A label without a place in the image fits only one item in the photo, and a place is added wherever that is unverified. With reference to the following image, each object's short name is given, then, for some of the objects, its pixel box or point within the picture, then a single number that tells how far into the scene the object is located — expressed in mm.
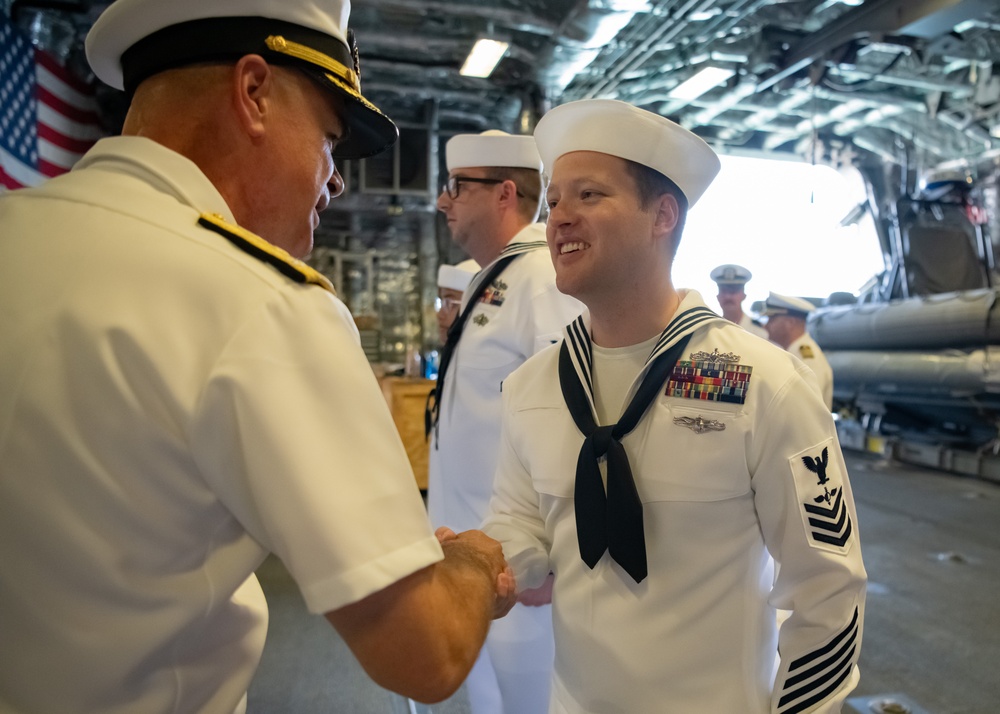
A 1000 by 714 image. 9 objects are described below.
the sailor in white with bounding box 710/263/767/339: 5660
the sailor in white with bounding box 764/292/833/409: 5488
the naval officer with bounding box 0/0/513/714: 645
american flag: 4816
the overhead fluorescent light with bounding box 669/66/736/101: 7004
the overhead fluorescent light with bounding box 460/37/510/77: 5885
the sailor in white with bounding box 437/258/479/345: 3783
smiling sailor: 1197
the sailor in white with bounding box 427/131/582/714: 1977
